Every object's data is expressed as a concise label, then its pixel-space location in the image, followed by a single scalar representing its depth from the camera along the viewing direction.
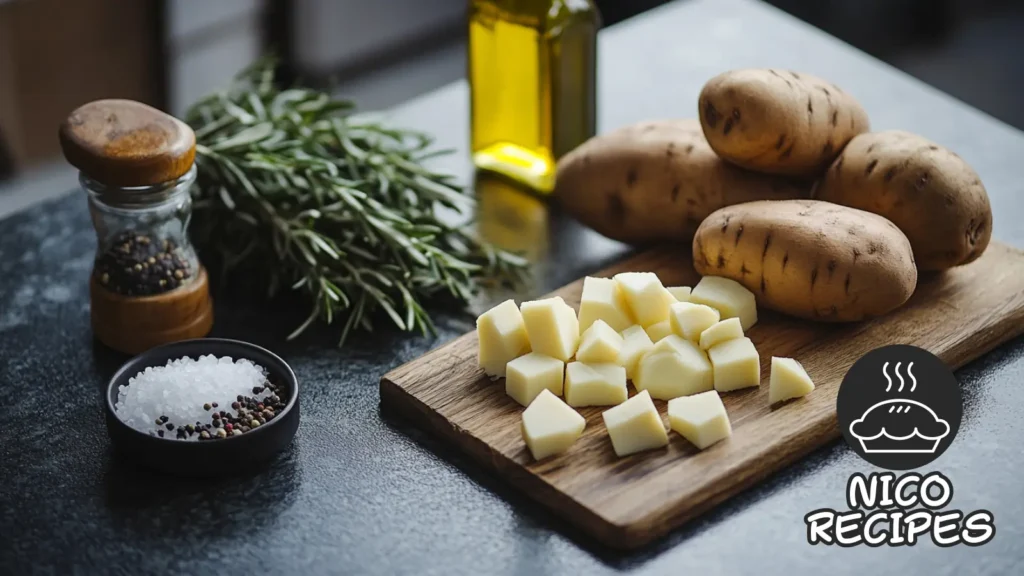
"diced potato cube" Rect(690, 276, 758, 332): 1.60
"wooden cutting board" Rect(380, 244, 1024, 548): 1.33
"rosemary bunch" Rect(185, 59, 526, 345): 1.73
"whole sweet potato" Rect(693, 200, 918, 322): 1.56
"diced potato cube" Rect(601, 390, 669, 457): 1.38
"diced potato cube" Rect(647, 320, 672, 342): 1.57
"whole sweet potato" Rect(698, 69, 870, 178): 1.68
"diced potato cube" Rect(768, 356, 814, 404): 1.46
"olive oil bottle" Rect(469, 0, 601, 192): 1.87
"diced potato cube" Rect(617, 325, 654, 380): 1.51
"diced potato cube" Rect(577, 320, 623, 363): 1.48
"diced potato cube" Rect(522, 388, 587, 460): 1.38
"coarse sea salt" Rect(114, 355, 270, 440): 1.42
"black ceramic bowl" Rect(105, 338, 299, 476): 1.37
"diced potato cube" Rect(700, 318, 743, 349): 1.50
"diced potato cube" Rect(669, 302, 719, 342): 1.52
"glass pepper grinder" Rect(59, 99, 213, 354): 1.50
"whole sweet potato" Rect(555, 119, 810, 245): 1.76
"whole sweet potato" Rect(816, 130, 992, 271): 1.64
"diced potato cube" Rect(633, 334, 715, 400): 1.48
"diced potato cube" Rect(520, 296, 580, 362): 1.49
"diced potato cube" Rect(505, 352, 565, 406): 1.47
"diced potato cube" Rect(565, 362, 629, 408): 1.47
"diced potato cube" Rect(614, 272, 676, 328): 1.56
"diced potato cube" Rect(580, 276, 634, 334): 1.57
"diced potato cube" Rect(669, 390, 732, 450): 1.38
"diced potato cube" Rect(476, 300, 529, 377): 1.51
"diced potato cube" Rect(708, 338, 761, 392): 1.48
